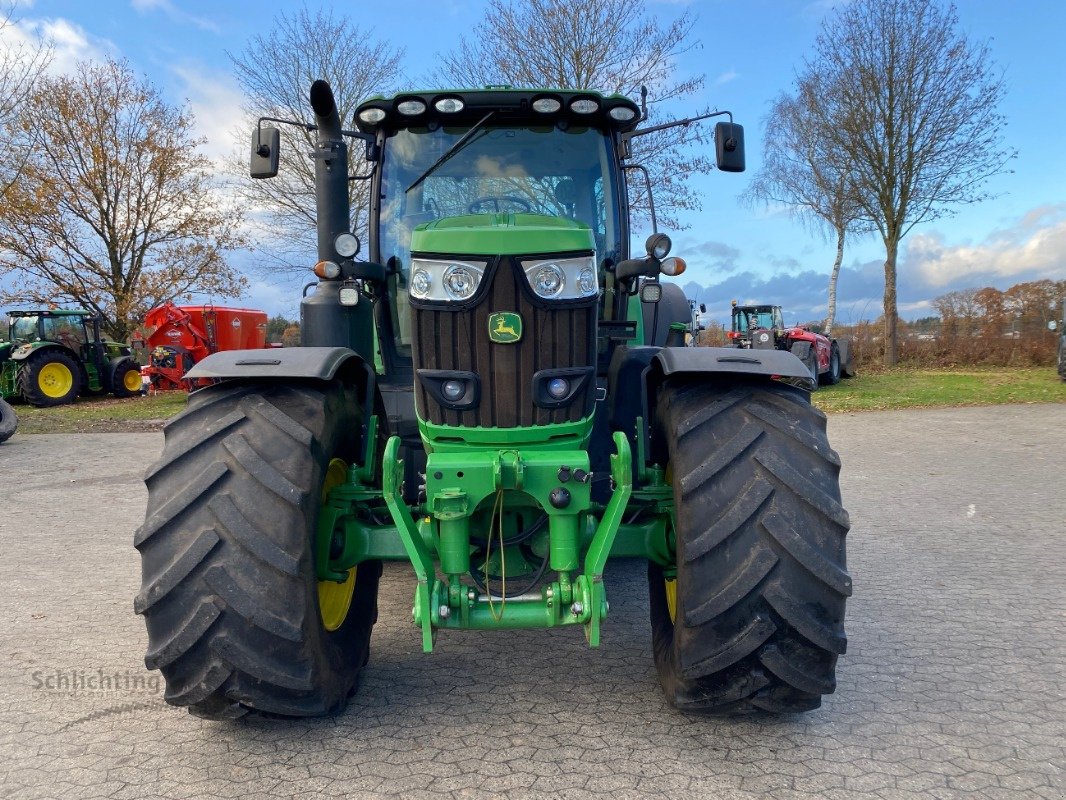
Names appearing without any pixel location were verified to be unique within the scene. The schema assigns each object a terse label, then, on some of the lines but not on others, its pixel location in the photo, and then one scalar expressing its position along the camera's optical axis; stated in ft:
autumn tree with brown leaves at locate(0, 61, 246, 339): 82.74
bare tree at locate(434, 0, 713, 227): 55.36
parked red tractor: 64.44
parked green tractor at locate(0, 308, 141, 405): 62.95
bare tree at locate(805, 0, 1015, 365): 73.87
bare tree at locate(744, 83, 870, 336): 80.02
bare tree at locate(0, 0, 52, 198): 52.19
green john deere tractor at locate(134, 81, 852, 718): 8.43
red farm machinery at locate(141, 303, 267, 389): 68.08
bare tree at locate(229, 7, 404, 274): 66.08
